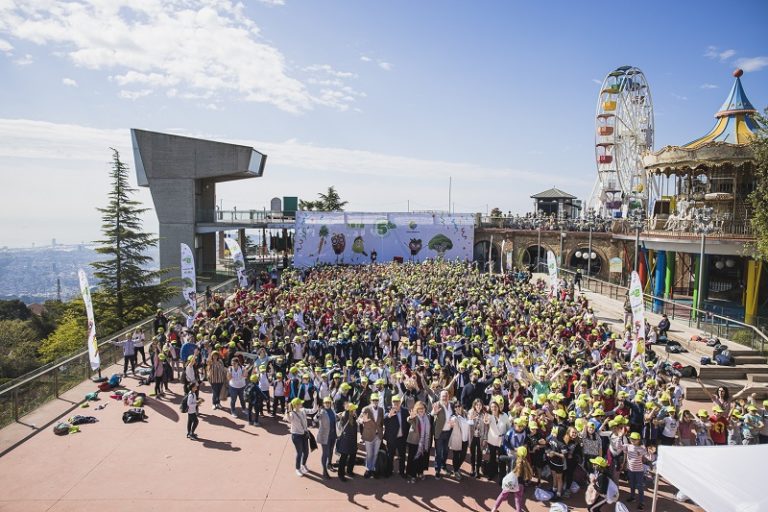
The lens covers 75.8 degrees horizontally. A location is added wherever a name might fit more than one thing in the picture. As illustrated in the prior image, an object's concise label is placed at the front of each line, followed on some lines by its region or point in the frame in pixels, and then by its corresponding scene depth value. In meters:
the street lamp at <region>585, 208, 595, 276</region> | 33.26
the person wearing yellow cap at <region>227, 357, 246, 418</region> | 10.52
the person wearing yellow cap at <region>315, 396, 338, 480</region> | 8.18
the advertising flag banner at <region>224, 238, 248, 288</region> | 20.78
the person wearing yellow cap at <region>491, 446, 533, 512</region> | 6.79
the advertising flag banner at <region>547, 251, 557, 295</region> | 18.81
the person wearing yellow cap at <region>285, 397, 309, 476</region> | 8.09
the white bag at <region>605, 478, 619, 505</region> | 6.59
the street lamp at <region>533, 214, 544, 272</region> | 33.80
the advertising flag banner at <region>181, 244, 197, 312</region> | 18.05
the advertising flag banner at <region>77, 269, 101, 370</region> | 12.27
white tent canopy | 5.33
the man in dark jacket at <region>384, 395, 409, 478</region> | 8.10
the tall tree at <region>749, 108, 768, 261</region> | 16.19
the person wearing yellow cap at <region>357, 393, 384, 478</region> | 7.98
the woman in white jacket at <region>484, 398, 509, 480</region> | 7.99
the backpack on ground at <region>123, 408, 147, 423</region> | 10.37
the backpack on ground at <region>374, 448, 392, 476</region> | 8.23
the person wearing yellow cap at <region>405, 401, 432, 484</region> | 8.04
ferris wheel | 37.84
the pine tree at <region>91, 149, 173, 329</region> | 28.31
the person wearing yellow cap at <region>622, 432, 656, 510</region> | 7.34
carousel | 21.38
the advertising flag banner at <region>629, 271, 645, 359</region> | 12.20
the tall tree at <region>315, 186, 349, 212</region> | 54.47
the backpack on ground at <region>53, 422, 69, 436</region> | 9.79
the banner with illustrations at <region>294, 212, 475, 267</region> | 33.88
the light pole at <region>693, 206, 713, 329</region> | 18.17
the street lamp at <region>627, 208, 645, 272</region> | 26.82
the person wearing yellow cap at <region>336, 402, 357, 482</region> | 8.08
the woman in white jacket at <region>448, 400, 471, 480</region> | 8.17
